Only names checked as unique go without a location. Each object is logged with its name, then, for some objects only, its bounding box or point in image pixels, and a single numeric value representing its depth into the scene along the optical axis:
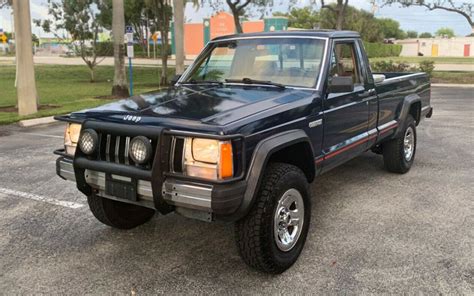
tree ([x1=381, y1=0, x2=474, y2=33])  24.41
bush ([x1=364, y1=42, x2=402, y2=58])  59.53
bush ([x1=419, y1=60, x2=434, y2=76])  23.01
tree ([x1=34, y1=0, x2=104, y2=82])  24.16
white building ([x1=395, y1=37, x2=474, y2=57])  77.75
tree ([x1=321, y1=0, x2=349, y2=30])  22.85
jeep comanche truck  3.32
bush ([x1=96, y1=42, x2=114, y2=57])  28.08
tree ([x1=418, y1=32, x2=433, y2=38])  151.90
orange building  45.75
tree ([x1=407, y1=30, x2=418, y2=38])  137.20
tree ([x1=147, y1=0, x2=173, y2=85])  22.00
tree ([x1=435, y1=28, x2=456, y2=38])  166.75
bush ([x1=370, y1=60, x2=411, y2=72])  22.88
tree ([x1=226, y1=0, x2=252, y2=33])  22.80
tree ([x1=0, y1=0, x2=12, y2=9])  18.94
